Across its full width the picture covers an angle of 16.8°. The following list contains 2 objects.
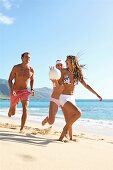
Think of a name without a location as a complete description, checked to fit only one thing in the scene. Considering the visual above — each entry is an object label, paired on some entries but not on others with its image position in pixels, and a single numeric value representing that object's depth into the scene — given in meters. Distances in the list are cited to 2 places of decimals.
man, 8.48
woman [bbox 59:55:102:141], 7.02
